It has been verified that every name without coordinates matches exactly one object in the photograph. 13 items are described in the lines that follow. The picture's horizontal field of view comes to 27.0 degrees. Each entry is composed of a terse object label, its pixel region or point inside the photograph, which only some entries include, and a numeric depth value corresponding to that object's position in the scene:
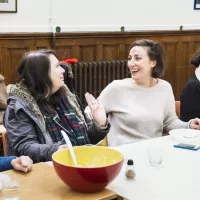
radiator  4.82
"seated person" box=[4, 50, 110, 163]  2.24
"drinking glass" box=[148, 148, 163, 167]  1.94
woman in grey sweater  2.80
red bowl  1.53
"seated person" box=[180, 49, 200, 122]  3.20
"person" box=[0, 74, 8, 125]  3.75
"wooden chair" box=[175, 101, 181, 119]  3.19
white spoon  1.74
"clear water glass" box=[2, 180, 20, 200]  1.49
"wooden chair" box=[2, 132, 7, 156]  2.37
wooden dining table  1.54
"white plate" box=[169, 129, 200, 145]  2.38
